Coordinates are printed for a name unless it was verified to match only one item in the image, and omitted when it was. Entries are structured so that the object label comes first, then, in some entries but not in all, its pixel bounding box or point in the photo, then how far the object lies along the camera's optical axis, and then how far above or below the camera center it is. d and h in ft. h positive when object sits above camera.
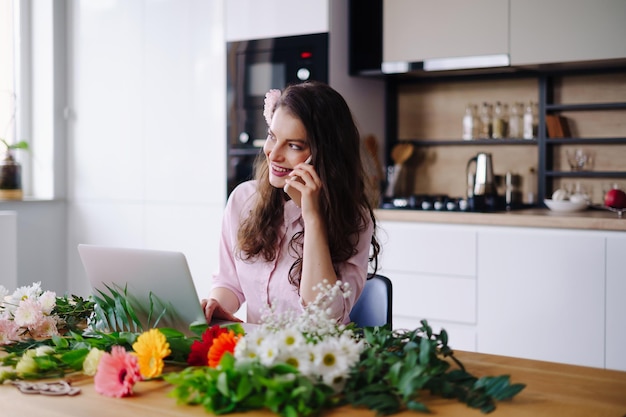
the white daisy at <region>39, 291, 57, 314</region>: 5.91 -1.04
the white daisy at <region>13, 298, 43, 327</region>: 5.71 -1.09
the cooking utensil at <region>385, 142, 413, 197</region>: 14.11 +0.00
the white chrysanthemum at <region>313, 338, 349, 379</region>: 4.08 -1.01
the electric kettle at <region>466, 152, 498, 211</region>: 12.60 -0.35
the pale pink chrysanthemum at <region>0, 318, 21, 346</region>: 5.58 -1.18
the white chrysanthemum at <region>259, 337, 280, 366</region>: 4.04 -0.96
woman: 6.66 -0.48
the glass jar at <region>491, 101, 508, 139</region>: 13.35 +0.68
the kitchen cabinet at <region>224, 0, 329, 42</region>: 13.05 +2.39
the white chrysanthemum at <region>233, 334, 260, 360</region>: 4.15 -0.97
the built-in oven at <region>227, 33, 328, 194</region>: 13.43 +1.33
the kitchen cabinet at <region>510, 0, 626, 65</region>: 11.45 +1.91
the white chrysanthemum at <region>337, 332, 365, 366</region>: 4.13 -0.96
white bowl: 12.11 -0.64
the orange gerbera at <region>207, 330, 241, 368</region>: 4.50 -1.05
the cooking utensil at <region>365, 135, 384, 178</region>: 14.07 +0.22
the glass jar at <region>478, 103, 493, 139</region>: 13.56 +0.67
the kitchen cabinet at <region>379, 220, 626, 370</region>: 10.68 -1.75
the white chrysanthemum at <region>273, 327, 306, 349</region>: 4.12 -0.91
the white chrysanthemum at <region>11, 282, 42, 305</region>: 6.10 -1.01
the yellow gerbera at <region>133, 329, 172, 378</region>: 4.51 -1.07
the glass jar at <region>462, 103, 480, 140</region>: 13.70 +0.65
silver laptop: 5.16 -0.79
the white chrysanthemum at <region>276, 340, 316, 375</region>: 4.07 -0.98
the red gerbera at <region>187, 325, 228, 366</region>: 4.83 -1.13
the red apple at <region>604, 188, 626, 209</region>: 11.61 -0.52
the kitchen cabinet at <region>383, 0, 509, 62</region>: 12.26 +2.09
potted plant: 15.06 -0.27
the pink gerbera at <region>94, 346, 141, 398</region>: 4.34 -1.17
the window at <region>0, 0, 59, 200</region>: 15.90 +1.55
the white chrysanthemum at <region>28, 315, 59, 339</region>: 5.76 -1.20
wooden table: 4.03 -1.26
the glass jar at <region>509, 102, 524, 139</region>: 13.33 +0.66
